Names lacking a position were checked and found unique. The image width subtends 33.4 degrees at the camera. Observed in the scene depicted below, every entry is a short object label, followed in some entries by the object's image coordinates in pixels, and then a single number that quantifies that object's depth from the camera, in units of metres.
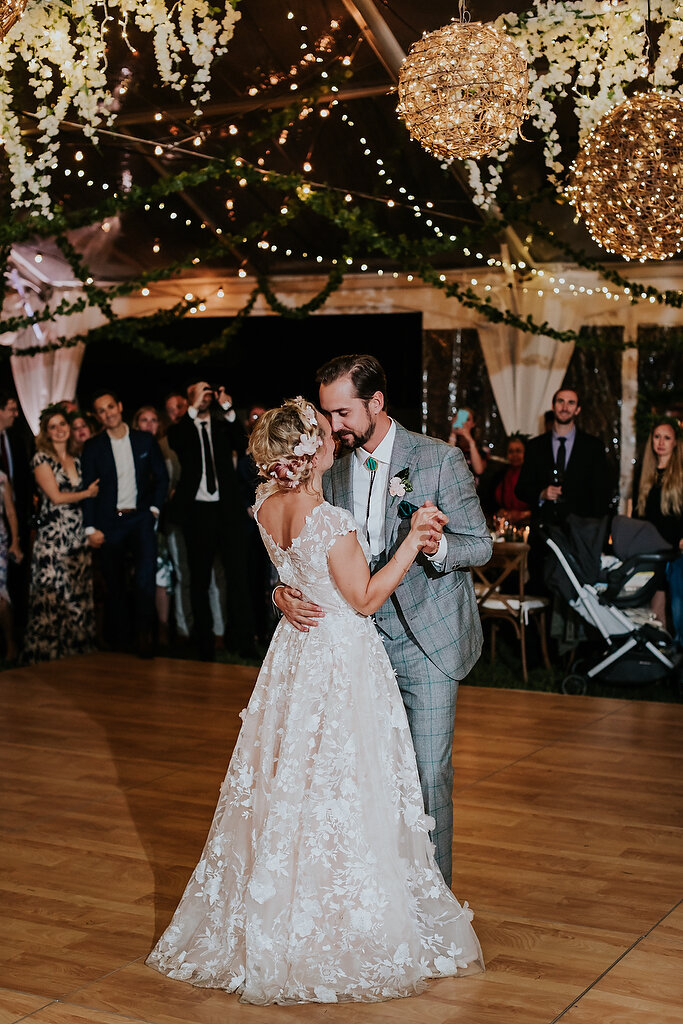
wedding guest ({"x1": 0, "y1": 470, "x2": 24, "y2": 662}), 7.39
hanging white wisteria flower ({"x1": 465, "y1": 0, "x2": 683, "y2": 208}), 6.10
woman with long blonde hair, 6.45
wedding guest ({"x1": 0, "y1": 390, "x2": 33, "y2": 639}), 7.55
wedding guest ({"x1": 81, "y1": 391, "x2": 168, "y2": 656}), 7.28
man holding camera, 7.16
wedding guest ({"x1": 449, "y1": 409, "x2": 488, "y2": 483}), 8.73
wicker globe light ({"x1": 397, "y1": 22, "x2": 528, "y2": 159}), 4.50
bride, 2.76
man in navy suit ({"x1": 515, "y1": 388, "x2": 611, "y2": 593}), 6.95
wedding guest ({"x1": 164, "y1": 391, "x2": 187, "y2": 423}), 8.55
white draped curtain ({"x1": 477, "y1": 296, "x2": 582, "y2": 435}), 9.72
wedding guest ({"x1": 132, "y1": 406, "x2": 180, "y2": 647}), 7.91
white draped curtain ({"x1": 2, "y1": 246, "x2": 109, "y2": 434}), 10.59
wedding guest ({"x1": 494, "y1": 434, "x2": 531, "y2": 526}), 7.52
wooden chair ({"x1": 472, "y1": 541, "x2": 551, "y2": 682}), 6.62
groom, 3.04
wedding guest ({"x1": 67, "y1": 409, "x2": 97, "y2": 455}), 7.76
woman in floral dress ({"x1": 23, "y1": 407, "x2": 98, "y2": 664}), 7.36
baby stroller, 6.28
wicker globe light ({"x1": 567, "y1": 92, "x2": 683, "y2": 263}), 4.96
